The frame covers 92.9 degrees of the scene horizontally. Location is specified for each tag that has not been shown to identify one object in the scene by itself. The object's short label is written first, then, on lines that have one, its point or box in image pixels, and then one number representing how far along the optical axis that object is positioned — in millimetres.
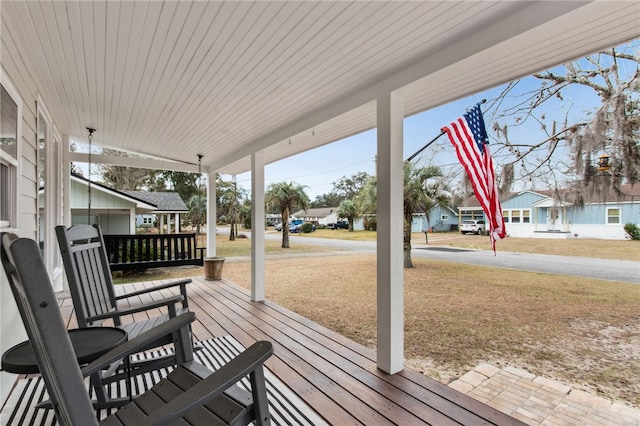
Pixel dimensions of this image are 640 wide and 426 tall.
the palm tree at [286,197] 12305
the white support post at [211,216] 6672
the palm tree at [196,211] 11172
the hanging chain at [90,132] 4668
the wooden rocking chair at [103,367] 764
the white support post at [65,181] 4953
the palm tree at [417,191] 6961
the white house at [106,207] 7699
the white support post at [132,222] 8930
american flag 2518
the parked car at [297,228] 16638
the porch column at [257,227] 4590
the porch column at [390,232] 2408
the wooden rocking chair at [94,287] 2057
